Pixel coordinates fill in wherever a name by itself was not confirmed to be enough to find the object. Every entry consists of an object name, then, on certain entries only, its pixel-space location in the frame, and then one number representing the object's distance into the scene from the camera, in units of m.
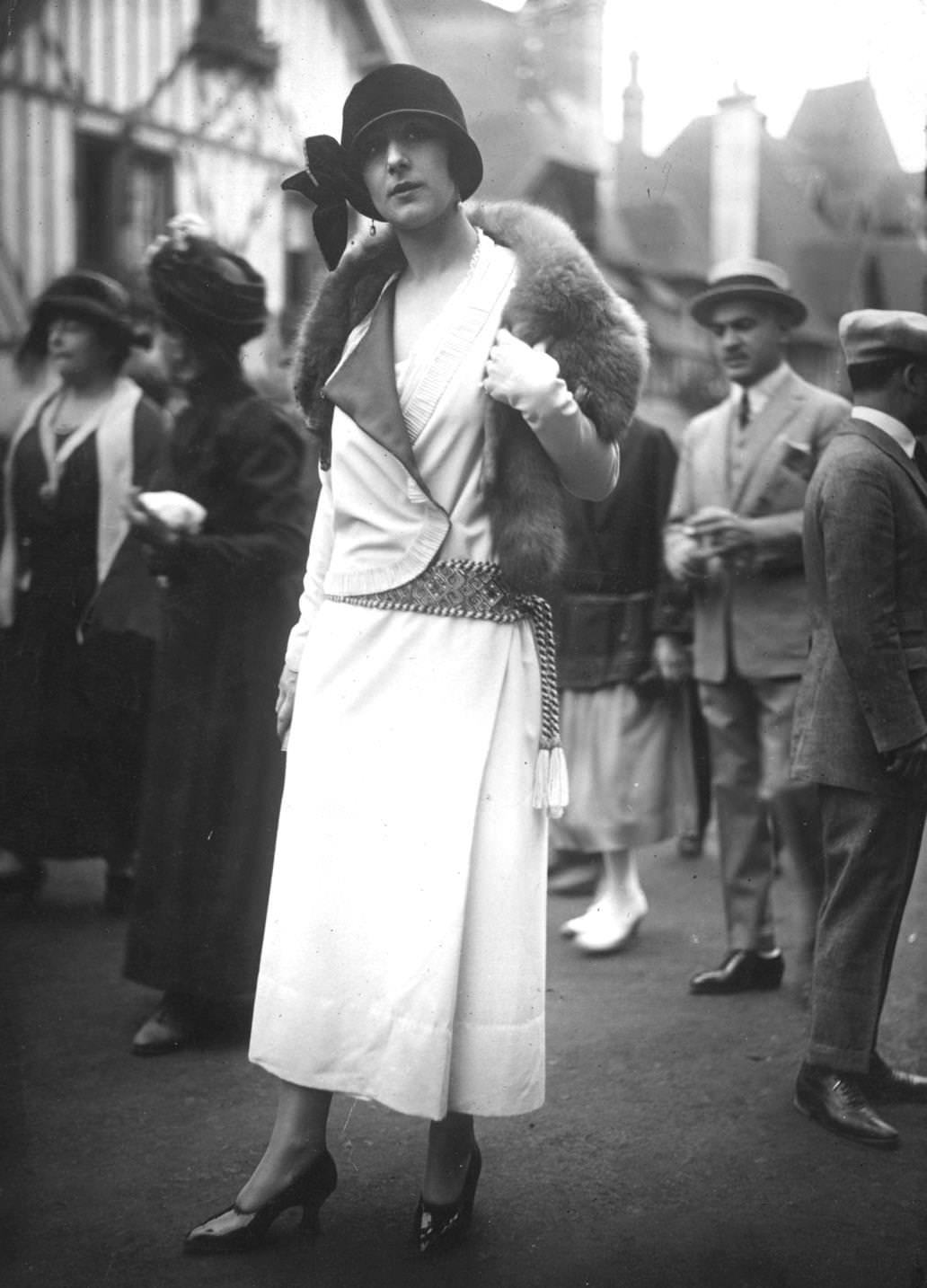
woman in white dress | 2.68
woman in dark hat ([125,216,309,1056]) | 3.94
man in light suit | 4.45
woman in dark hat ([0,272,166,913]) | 5.11
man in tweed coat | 3.31
